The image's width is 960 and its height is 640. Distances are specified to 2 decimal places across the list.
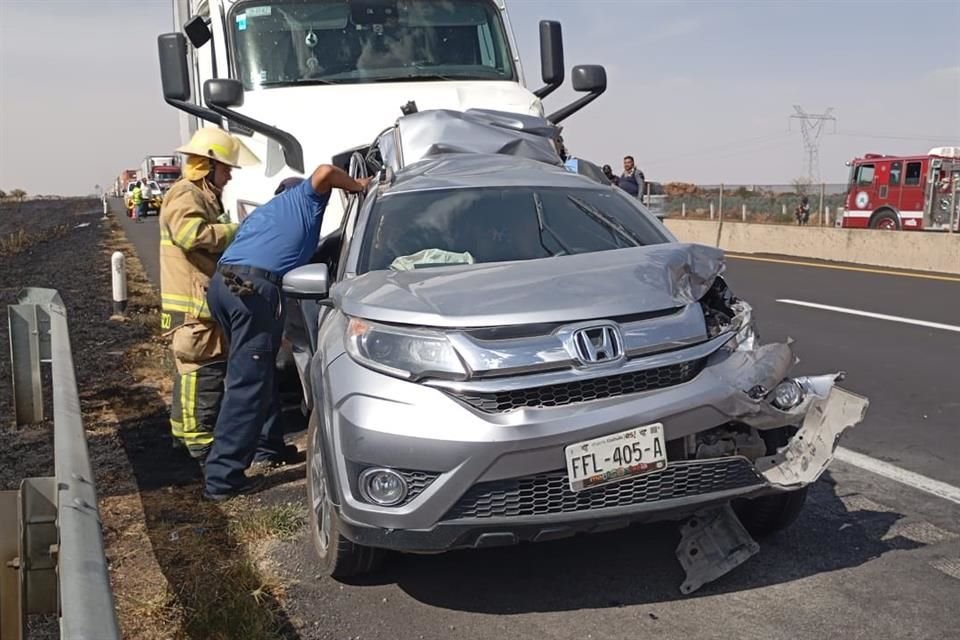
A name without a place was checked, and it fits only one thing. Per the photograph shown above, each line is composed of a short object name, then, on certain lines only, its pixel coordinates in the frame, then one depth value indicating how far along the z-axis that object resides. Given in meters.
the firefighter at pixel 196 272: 5.82
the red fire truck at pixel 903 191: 27.45
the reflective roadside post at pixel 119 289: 12.05
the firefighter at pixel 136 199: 43.41
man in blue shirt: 5.20
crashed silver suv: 3.43
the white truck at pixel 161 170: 47.33
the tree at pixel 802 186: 47.84
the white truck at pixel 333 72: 7.20
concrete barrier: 16.55
